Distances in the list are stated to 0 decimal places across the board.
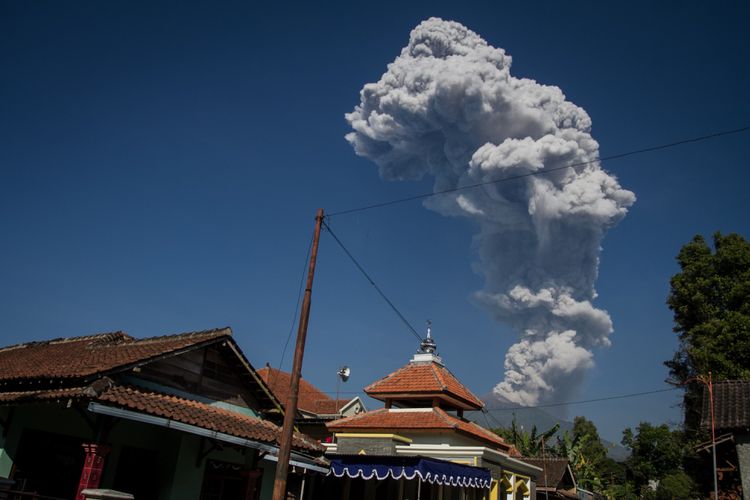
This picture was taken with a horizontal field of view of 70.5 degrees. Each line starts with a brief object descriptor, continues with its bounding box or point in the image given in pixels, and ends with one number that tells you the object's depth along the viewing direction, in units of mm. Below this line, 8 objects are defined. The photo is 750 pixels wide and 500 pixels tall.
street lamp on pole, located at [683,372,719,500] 16798
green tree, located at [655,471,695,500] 38219
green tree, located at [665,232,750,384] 29188
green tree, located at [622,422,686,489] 49531
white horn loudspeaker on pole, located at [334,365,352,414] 36688
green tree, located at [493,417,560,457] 47281
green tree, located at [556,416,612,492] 50062
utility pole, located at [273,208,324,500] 10836
